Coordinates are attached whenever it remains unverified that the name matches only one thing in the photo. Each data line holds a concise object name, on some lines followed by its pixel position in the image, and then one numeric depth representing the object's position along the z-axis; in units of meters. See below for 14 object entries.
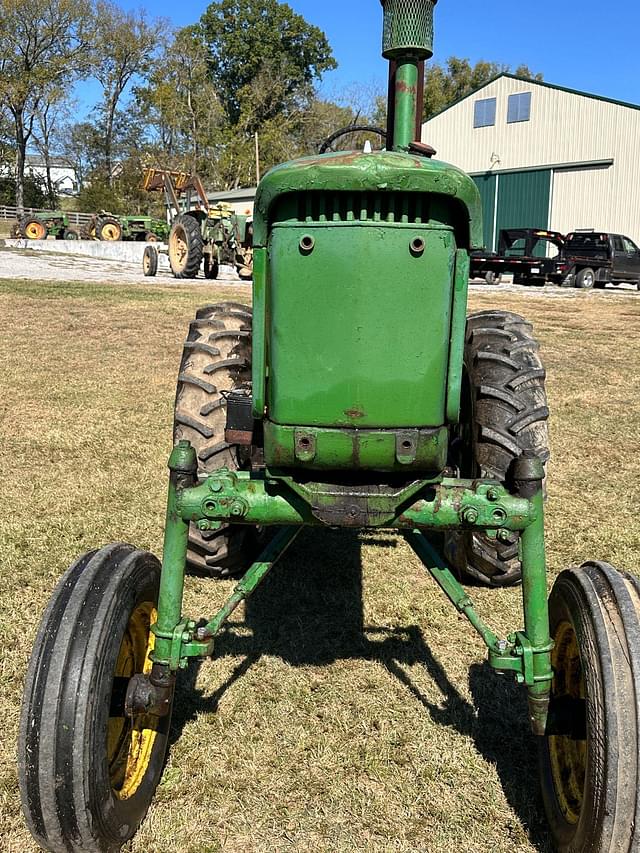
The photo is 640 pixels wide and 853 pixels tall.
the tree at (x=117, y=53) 47.83
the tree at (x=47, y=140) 52.61
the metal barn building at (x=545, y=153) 29.95
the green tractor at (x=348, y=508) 2.03
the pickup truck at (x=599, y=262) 23.28
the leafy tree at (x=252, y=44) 57.59
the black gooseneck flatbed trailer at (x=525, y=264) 23.27
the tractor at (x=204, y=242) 19.20
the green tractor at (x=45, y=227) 34.59
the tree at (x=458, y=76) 64.44
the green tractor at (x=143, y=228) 32.34
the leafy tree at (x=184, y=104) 53.91
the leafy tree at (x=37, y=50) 44.38
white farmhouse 75.67
